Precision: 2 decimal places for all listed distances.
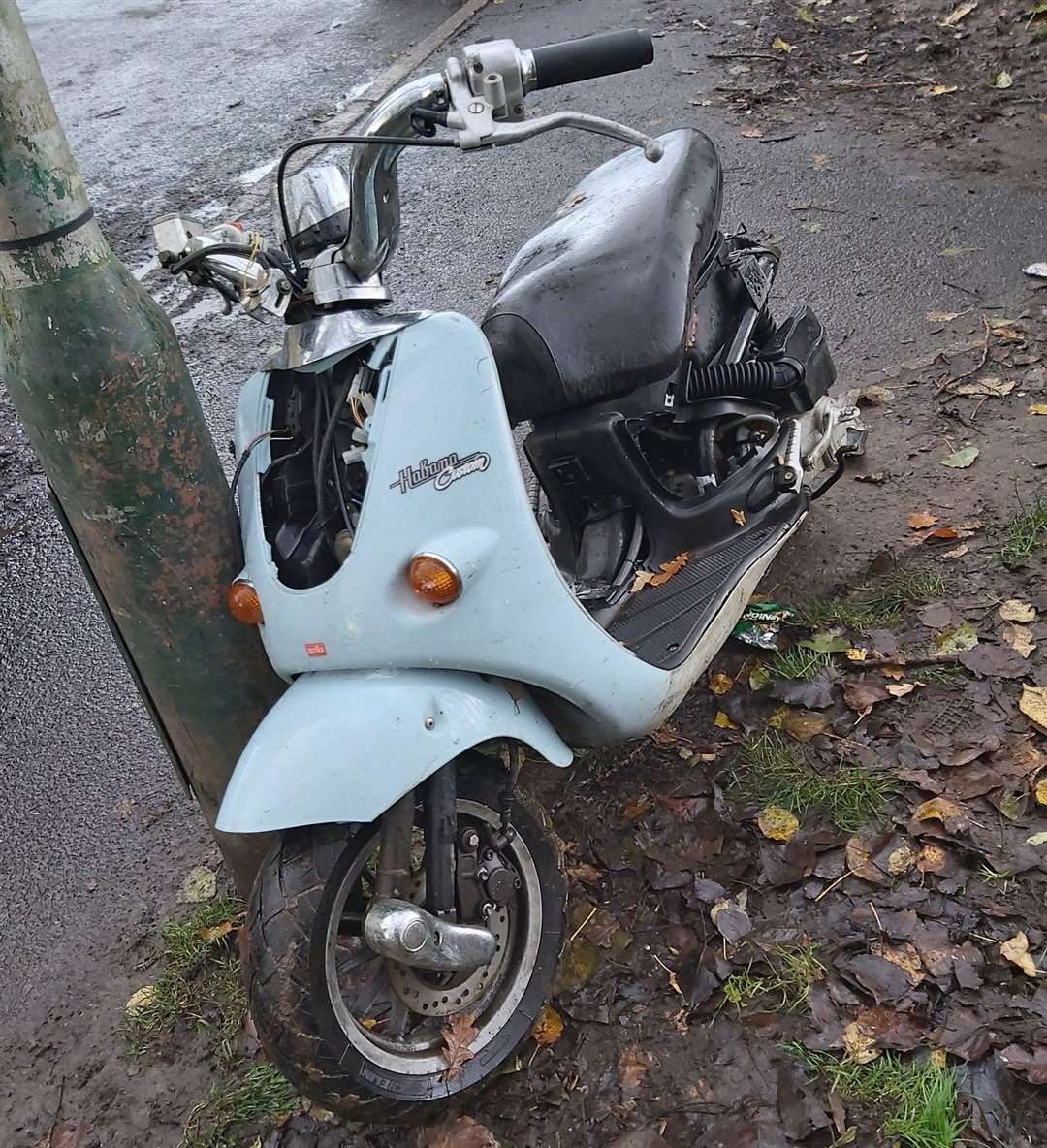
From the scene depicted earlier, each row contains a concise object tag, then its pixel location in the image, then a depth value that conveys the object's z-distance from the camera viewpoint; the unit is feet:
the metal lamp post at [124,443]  5.88
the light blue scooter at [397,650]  6.32
